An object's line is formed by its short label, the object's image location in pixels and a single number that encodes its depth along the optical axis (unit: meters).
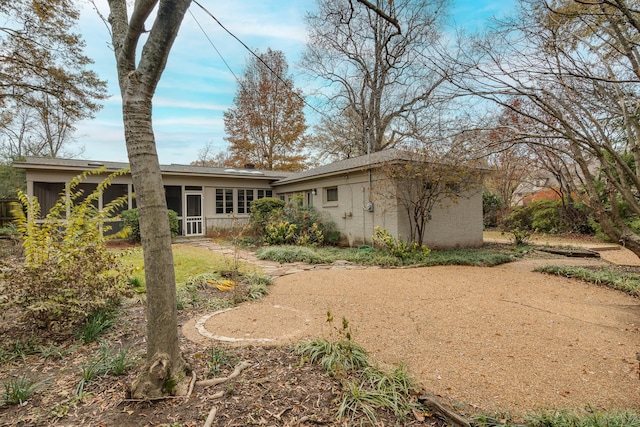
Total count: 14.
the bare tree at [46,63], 9.49
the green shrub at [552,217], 14.04
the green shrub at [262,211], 12.62
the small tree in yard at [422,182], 8.20
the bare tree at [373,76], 15.41
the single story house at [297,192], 10.30
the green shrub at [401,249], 8.38
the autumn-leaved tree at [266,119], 23.95
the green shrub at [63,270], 3.16
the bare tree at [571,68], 4.98
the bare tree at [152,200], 2.11
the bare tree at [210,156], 29.38
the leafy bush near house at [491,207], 18.16
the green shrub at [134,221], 11.52
